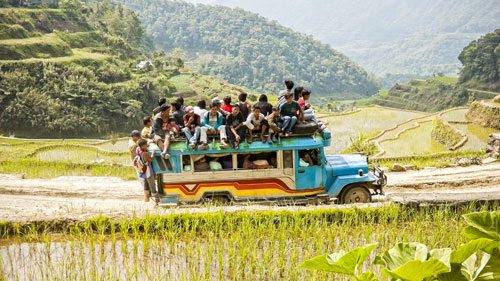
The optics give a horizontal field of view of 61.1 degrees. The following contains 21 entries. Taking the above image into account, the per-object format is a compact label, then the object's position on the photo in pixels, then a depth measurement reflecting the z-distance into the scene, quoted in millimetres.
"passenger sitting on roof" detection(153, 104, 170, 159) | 9078
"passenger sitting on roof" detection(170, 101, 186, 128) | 9875
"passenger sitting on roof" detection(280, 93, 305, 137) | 9359
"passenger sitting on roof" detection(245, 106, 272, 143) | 9281
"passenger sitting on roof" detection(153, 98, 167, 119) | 9911
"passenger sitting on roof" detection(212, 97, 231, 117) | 9664
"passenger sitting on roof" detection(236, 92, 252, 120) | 9798
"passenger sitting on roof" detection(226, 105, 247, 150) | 9164
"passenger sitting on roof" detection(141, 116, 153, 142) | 9753
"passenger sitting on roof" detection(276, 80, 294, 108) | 10070
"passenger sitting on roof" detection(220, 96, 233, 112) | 9886
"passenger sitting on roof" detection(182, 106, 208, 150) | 9094
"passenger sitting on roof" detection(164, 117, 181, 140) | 9439
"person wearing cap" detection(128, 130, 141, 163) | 9781
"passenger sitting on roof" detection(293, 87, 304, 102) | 10508
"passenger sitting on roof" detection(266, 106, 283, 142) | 9203
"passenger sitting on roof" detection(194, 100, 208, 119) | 9828
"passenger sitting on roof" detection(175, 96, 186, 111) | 10130
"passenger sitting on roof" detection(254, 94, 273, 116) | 9781
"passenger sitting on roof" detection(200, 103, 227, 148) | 9125
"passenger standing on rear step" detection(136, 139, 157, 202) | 9141
